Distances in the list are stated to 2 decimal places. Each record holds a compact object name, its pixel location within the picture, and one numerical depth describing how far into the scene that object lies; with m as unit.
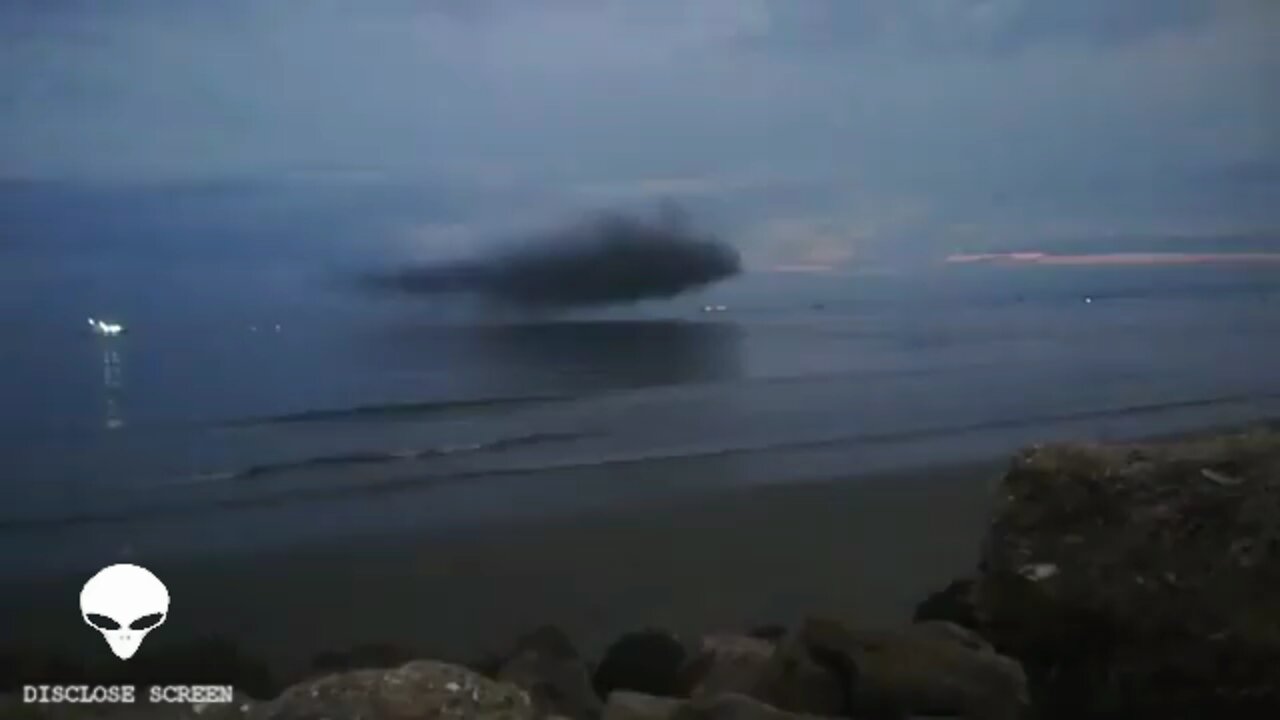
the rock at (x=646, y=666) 2.48
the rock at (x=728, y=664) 2.47
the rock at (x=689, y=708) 2.31
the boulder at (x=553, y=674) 2.40
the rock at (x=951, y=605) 2.52
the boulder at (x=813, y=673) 2.44
